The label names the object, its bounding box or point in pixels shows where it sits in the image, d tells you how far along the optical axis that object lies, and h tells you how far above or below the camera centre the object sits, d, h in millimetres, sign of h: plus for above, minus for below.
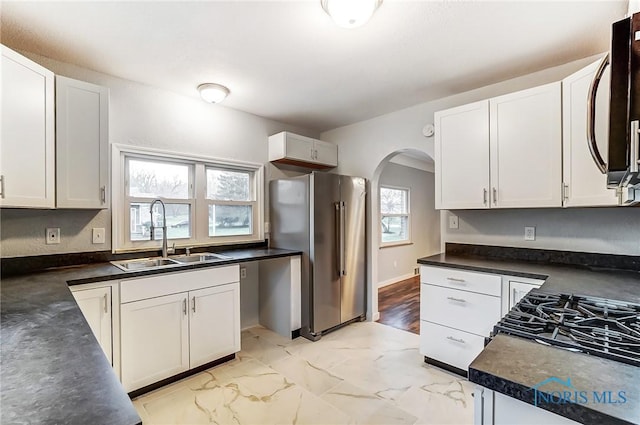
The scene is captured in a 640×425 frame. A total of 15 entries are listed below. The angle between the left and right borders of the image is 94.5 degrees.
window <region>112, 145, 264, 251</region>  2527 +121
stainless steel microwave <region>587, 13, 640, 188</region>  628 +247
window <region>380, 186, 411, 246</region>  5230 -94
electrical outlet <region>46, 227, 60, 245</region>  2129 -171
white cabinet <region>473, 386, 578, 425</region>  668 -481
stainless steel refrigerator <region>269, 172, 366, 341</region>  2992 -296
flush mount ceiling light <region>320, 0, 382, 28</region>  1485 +1028
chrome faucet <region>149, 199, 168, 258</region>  2566 -177
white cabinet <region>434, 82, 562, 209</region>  2057 +453
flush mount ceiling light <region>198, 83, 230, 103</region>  2553 +1045
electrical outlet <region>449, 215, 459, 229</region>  2790 -104
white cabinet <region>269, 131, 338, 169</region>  3303 +707
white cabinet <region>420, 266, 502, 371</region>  2072 -754
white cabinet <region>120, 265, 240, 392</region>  1994 -827
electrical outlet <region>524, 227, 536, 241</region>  2381 -184
